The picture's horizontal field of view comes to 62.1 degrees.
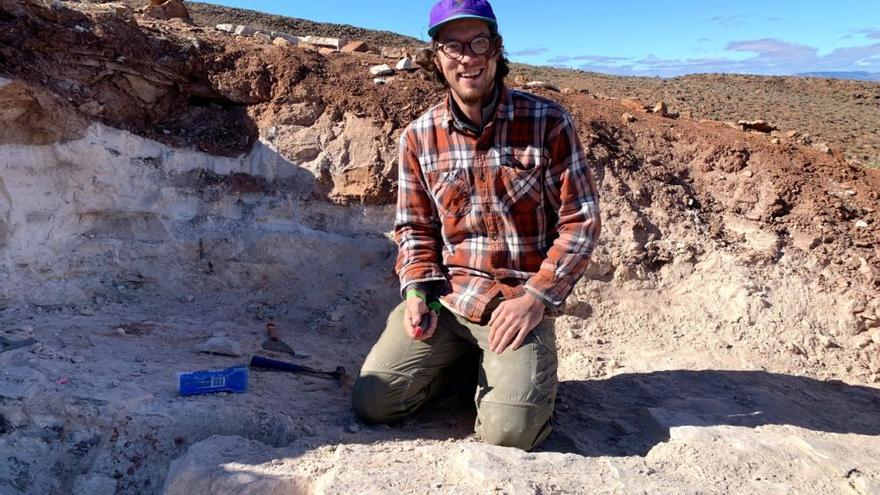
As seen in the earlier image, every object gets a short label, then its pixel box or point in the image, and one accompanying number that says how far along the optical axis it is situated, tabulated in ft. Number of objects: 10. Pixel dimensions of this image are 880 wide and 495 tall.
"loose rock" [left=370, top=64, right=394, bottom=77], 17.46
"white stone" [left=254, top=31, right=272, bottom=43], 19.13
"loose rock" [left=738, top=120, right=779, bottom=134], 18.63
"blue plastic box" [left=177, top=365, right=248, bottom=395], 10.11
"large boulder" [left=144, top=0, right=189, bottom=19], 21.21
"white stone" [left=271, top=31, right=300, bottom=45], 20.36
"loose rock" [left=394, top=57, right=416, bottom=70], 17.88
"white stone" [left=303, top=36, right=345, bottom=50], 21.02
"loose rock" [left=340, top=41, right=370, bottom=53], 20.48
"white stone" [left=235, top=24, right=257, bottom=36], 20.18
